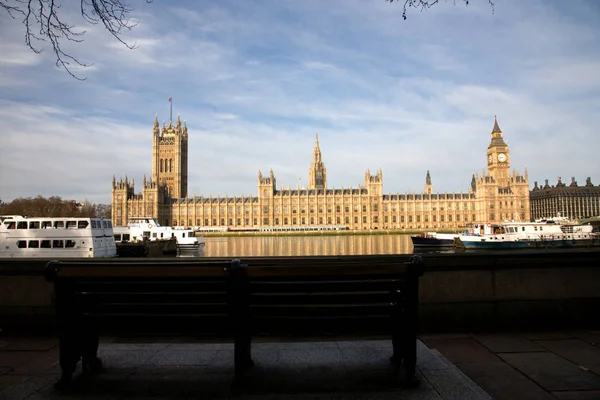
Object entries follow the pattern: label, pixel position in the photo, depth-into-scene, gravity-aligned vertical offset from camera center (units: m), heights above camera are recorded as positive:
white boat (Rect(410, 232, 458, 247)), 43.23 -2.15
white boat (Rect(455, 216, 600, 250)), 35.59 -1.56
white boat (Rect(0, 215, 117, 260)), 22.50 -0.60
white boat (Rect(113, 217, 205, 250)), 43.69 -1.05
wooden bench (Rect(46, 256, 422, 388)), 2.98 -0.54
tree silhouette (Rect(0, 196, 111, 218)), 67.38 +2.88
